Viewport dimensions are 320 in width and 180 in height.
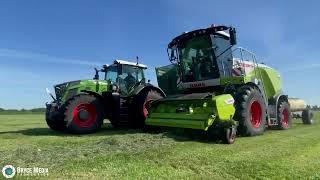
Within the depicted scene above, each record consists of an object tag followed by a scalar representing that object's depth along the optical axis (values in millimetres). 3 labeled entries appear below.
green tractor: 7416
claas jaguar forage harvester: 5887
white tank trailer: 11345
